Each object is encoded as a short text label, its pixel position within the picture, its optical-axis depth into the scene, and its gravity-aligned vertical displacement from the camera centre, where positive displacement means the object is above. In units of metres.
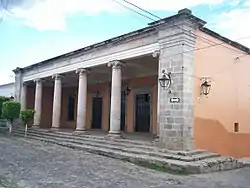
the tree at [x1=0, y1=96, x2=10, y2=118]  12.28 +0.48
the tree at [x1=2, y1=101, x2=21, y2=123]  10.87 -0.09
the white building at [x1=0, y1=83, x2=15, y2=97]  16.63 +1.51
